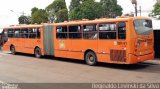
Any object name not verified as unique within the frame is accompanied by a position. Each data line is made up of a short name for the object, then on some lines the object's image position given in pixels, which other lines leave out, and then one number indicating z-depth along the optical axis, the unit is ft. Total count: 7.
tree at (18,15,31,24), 216.68
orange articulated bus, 32.84
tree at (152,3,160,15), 141.32
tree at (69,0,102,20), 177.60
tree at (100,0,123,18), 223.39
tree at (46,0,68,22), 182.58
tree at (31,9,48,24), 186.17
